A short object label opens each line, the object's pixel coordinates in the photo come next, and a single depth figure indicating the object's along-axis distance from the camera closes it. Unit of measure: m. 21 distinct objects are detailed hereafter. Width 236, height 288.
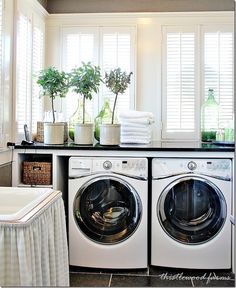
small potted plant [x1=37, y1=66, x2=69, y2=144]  2.26
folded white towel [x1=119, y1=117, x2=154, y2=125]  2.40
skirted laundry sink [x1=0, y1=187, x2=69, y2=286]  1.08
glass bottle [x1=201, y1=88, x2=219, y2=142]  2.74
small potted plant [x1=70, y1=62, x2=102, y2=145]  2.26
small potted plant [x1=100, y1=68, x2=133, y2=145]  2.29
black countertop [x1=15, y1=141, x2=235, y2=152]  2.13
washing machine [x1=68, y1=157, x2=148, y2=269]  2.14
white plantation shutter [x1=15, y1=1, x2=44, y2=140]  2.27
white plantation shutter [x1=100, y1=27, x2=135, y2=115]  2.82
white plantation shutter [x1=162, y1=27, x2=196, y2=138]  2.79
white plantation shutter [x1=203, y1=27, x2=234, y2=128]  2.77
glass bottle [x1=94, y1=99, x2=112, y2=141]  2.44
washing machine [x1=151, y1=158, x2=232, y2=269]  2.12
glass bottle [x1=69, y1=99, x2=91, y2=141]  2.50
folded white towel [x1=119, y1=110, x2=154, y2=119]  2.41
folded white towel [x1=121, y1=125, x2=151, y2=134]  2.41
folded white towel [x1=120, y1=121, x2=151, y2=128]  2.41
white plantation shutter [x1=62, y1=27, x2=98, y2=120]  2.84
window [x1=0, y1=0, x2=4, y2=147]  2.00
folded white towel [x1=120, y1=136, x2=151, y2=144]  2.41
